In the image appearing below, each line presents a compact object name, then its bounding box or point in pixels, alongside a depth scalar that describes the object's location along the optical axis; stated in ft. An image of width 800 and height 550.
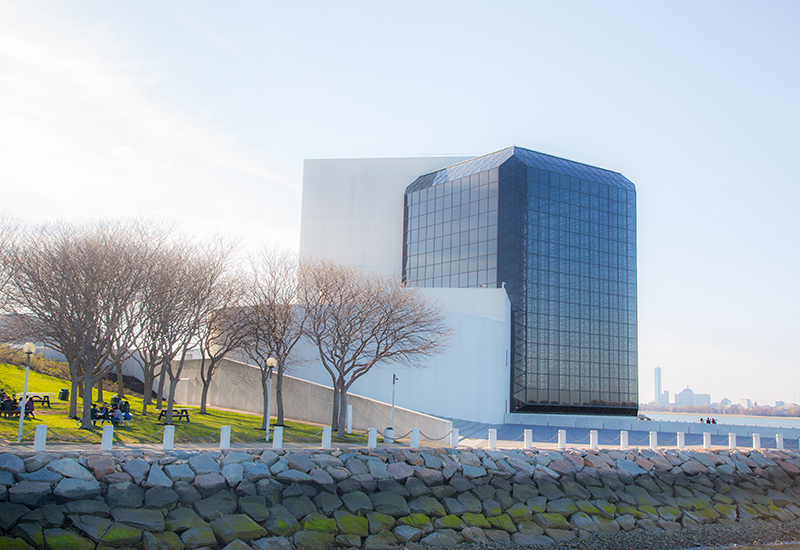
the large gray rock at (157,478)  62.13
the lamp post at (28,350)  72.59
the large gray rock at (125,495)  59.21
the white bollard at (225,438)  73.26
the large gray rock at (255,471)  68.44
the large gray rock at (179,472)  64.18
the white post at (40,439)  62.85
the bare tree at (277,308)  106.83
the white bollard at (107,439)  65.98
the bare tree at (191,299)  99.96
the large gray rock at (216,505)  62.39
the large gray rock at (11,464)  57.16
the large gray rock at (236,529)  60.49
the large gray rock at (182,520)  59.47
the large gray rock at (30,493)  55.57
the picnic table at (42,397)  102.53
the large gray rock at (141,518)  57.93
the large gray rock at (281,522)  63.52
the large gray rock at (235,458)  69.36
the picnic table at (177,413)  102.74
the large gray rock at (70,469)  59.00
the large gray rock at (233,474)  66.85
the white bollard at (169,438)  68.95
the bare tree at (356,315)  107.14
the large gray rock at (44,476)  57.36
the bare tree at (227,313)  119.14
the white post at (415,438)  86.63
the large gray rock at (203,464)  66.44
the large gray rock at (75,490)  57.21
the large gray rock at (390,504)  71.41
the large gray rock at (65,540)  53.57
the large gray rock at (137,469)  61.87
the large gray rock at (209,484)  64.23
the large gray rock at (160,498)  60.80
